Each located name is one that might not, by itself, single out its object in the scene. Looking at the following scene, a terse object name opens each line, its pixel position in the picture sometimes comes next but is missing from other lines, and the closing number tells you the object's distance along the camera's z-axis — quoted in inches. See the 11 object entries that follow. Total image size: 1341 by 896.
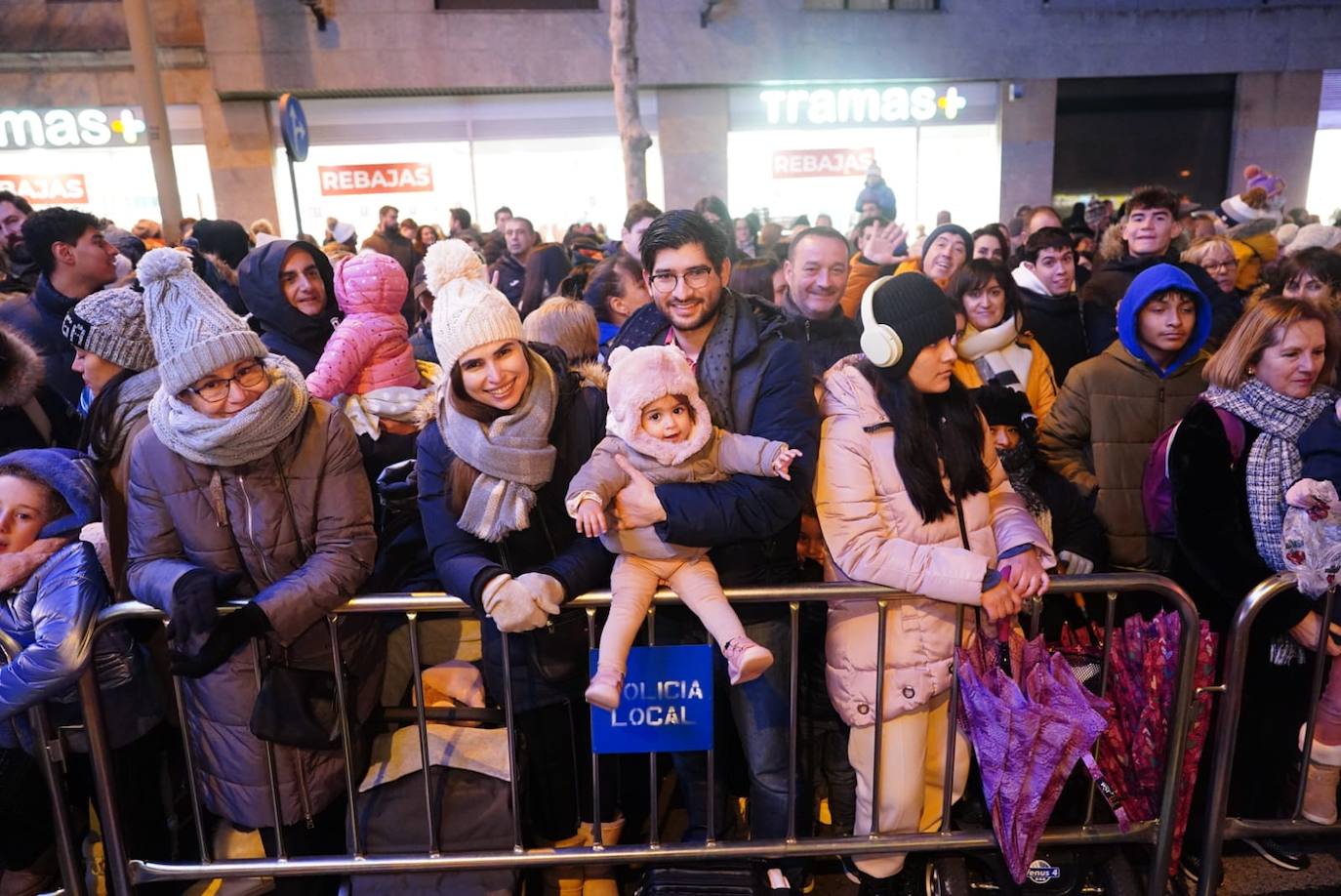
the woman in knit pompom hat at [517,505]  106.3
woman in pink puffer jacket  107.7
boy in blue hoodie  143.4
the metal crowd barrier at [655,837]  107.9
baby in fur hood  103.7
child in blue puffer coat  102.5
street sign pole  287.7
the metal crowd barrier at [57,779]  108.5
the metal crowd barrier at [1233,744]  107.6
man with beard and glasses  113.4
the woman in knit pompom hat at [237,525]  104.0
